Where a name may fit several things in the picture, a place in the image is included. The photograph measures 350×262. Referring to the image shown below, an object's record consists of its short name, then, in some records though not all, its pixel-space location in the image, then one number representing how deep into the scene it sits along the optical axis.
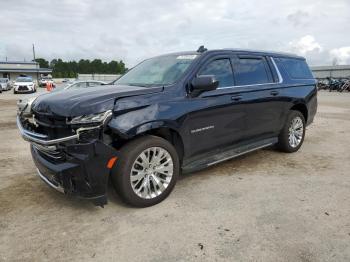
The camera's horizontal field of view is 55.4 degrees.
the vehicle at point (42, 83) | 49.84
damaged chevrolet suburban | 3.40
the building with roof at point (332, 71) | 54.34
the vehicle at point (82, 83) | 13.41
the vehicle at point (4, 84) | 34.25
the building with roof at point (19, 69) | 69.81
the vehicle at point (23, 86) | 30.25
